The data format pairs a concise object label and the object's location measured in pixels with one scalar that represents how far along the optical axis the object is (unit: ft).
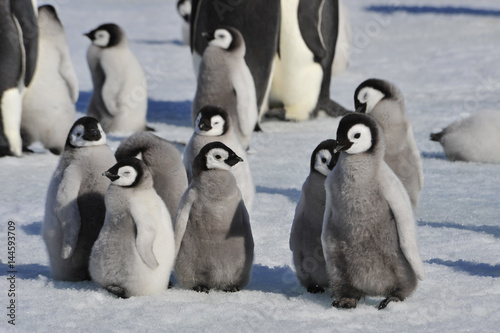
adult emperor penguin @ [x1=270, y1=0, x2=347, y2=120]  46.29
